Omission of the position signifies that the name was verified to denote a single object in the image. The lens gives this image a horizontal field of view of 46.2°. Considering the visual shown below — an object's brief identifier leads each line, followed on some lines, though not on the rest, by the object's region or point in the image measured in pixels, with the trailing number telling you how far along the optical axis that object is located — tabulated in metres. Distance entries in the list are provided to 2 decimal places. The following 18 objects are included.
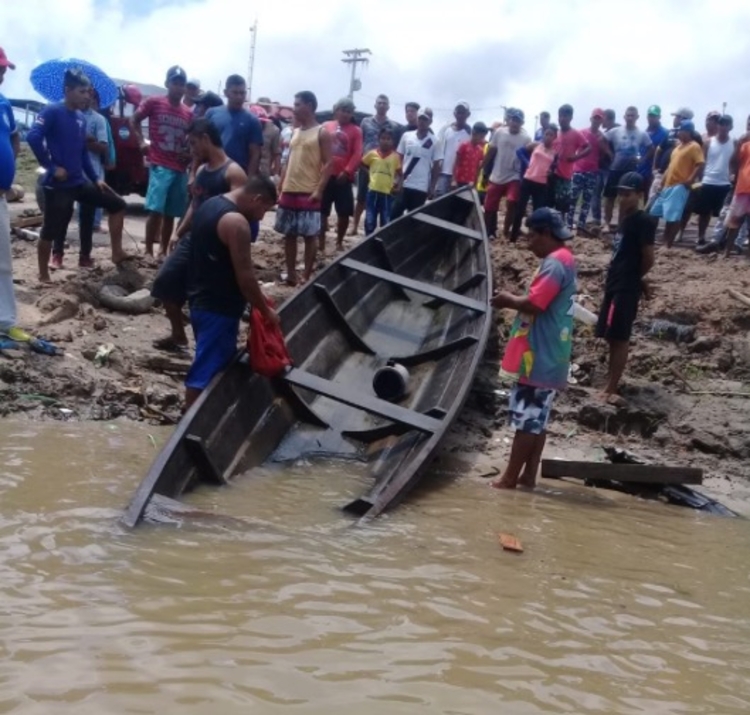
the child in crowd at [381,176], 11.13
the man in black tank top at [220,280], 5.03
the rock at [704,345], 8.16
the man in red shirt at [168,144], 8.72
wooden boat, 4.74
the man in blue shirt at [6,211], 6.05
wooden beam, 5.54
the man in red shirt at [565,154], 11.94
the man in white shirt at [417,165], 11.27
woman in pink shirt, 11.77
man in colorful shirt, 5.10
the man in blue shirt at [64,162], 7.55
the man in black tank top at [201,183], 5.97
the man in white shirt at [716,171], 11.41
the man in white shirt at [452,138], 11.91
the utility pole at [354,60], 48.31
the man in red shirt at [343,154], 10.42
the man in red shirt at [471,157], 11.92
